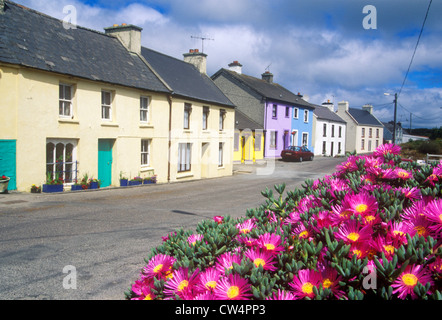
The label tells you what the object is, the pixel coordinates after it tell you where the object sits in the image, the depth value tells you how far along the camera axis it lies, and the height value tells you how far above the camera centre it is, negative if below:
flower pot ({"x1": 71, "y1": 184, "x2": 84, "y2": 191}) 16.00 -2.20
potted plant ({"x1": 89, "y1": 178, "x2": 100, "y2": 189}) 16.75 -2.11
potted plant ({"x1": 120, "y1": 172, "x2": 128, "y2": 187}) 18.62 -2.17
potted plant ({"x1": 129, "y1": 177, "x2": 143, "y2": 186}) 18.98 -2.23
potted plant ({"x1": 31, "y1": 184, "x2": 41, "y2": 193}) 14.40 -2.08
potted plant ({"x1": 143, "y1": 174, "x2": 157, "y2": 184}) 19.97 -2.24
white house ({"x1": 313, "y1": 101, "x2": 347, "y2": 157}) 51.66 +1.90
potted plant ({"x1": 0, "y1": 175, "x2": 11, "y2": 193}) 13.28 -1.75
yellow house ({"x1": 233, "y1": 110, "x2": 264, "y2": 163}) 35.97 +0.11
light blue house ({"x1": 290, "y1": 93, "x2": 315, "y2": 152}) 44.69 +2.42
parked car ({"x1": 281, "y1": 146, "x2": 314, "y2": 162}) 38.19 -1.15
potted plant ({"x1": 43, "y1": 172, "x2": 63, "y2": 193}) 14.84 -1.94
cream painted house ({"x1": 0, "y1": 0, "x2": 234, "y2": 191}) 14.04 +1.47
